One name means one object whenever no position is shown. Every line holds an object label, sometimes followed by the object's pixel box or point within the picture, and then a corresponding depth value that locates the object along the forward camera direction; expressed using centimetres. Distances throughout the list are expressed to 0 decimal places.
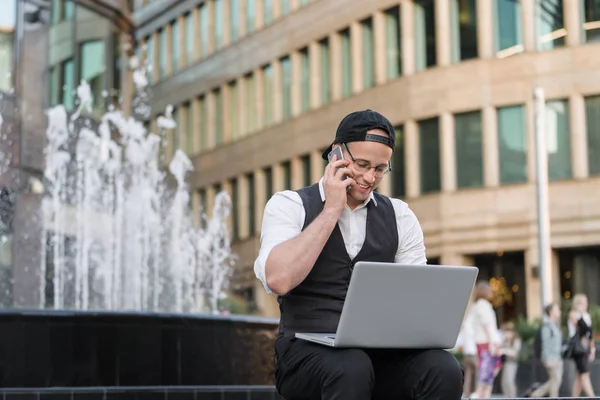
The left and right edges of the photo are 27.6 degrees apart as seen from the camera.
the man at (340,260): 374
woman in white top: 1446
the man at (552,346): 1502
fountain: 889
